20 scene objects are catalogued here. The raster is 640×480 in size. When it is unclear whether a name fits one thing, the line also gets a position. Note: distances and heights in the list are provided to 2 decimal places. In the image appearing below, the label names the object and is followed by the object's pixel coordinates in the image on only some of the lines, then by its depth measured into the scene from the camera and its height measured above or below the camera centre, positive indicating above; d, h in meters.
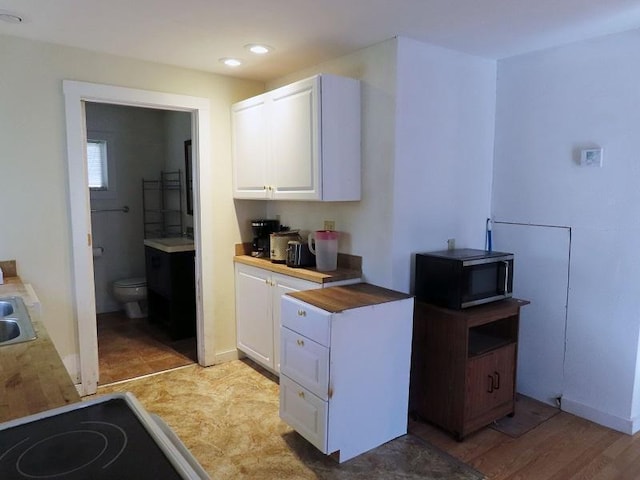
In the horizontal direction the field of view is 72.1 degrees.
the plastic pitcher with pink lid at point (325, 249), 2.89 -0.36
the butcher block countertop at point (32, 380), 1.10 -0.52
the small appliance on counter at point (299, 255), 2.99 -0.42
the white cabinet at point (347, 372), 2.18 -0.93
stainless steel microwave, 2.45 -0.48
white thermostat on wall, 2.60 +0.23
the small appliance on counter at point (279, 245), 3.13 -0.37
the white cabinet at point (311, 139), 2.64 +0.34
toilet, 4.58 -1.05
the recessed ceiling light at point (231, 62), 2.96 +0.90
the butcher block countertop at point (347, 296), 2.26 -0.57
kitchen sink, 1.62 -0.53
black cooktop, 0.83 -0.52
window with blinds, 4.79 +0.29
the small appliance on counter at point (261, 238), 3.49 -0.35
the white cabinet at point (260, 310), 3.06 -0.86
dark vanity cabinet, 3.95 -0.87
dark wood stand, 2.42 -0.98
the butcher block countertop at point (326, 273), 2.72 -0.50
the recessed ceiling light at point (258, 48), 2.67 +0.89
